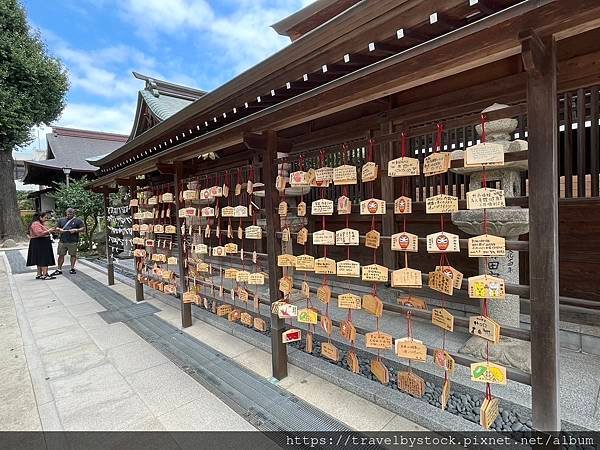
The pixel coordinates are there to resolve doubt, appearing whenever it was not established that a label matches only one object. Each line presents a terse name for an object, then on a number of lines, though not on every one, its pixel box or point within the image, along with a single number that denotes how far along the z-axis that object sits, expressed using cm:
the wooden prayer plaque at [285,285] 304
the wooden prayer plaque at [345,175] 250
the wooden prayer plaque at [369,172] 233
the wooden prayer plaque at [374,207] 233
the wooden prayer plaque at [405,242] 217
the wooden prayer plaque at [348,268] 248
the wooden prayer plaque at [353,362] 273
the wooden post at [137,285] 612
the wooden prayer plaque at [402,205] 218
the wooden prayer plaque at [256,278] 337
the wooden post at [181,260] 458
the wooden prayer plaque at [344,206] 260
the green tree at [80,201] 1161
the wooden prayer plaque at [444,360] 207
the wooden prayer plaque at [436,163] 195
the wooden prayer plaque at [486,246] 175
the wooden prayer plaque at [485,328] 178
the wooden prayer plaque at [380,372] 252
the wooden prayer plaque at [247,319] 373
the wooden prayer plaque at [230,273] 368
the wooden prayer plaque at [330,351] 281
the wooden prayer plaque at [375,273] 234
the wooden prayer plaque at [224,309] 406
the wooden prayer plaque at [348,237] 251
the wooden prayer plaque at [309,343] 312
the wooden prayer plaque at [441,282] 202
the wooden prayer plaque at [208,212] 411
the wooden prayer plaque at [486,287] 178
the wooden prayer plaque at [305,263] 280
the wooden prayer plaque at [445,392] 210
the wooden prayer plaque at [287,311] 291
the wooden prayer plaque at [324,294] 281
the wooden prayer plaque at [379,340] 240
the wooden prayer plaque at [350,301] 258
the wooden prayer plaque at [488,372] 178
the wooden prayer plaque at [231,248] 379
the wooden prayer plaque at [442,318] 199
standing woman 857
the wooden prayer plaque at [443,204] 196
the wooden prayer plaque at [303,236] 297
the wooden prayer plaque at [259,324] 360
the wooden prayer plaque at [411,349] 218
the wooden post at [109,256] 740
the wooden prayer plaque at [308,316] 286
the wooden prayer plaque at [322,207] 270
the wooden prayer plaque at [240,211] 362
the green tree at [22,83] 1332
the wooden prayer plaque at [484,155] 171
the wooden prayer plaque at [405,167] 210
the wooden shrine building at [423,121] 157
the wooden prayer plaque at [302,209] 301
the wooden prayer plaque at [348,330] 265
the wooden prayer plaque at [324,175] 267
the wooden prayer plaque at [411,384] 233
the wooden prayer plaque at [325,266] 264
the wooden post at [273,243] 303
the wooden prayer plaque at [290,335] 305
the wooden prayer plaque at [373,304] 247
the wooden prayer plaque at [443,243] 195
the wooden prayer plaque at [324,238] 264
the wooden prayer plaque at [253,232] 346
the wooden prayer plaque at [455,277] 201
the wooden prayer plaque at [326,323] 290
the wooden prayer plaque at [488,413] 184
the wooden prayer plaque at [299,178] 284
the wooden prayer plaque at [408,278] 216
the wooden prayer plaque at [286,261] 299
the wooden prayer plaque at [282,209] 303
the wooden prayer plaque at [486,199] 174
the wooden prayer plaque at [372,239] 236
